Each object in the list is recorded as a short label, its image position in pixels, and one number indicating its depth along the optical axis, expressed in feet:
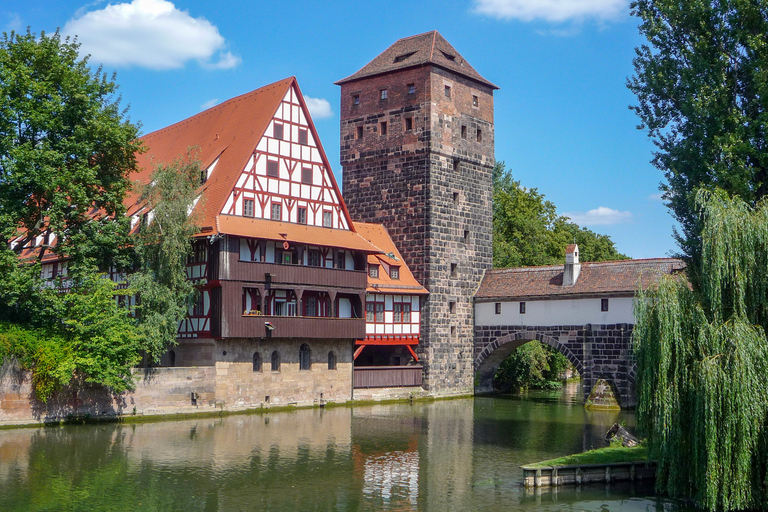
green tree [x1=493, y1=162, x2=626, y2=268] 198.59
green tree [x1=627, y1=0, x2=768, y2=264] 76.95
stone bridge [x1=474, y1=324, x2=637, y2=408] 137.18
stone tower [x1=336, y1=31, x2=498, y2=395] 154.61
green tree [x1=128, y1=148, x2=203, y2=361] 114.73
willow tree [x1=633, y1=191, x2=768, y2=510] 59.26
